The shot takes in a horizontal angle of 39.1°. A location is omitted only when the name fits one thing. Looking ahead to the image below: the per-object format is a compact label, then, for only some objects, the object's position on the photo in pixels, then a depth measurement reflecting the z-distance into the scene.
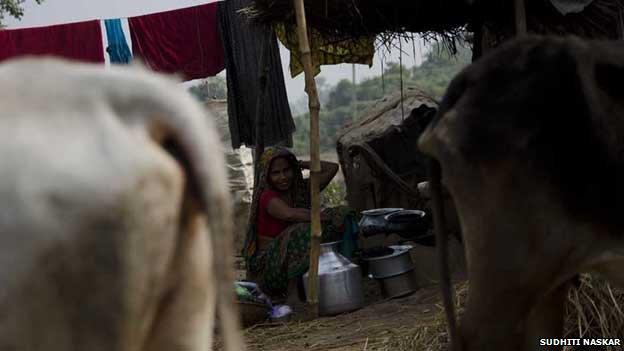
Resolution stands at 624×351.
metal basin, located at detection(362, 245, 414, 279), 6.40
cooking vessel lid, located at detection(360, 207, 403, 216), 7.04
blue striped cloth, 8.84
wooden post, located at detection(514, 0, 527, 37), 5.41
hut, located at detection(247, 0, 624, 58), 6.07
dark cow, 2.85
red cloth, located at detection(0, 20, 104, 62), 8.87
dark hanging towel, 8.60
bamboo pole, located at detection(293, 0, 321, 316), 5.57
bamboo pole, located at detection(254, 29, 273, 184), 8.30
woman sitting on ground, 6.48
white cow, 1.60
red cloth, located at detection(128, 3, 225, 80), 8.76
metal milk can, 6.17
